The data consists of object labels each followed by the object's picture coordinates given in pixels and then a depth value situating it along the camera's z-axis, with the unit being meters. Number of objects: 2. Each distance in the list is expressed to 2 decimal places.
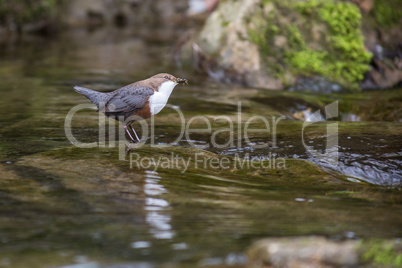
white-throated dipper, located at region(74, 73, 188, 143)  8.16
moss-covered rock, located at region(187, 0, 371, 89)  14.45
